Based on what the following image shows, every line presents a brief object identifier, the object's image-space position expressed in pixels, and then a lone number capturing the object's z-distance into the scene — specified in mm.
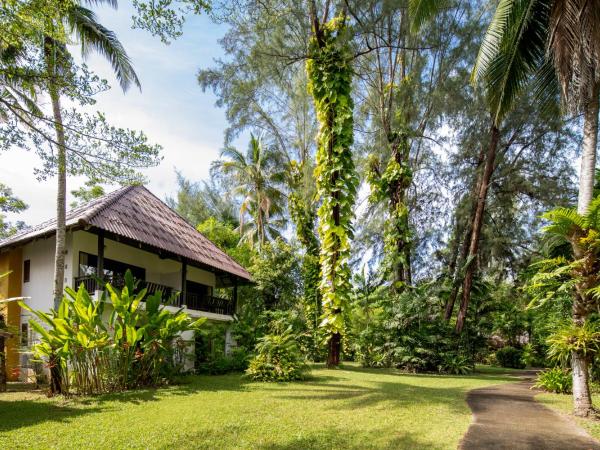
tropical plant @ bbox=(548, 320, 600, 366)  7539
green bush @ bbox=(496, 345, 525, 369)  21766
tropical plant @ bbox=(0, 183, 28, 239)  22853
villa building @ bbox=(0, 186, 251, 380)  13680
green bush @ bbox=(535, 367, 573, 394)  10195
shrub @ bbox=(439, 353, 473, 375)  15227
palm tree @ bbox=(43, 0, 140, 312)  6648
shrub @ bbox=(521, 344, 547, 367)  21062
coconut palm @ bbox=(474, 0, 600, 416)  7840
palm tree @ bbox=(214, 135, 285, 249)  27047
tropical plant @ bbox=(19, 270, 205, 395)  9141
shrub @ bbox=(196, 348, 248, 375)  13734
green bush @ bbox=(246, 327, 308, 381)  11445
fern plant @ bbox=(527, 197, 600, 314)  7371
